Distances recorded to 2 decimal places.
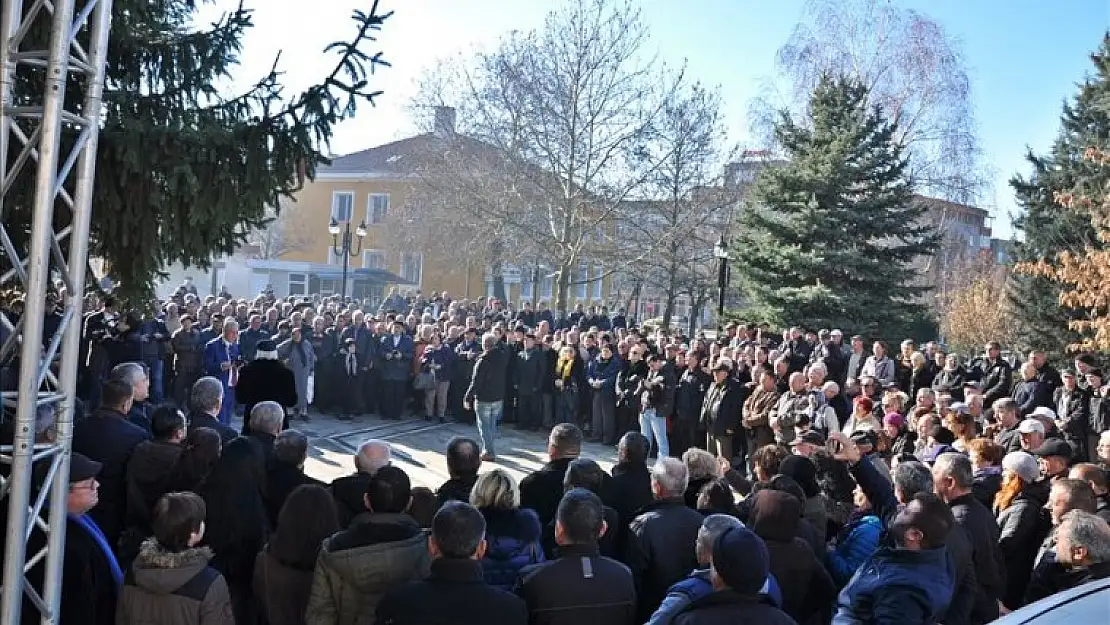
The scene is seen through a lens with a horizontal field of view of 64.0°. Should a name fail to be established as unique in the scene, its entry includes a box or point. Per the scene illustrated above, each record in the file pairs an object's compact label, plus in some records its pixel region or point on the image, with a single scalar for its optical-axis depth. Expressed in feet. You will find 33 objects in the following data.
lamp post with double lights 85.55
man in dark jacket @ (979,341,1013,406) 43.14
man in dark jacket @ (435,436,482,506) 17.69
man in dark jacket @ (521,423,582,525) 18.85
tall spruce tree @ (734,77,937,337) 72.13
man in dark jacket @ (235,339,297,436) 31.07
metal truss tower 12.76
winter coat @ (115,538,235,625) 11.91
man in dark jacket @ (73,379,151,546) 18.20
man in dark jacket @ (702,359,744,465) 38.47
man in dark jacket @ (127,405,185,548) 17.44
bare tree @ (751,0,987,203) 101.24
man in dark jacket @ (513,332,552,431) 48.16
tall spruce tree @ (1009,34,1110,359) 75.41
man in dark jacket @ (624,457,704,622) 15.30
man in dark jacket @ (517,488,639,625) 12.59
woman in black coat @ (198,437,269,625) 16.31
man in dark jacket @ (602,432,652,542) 18.52
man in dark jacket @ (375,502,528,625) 11.11
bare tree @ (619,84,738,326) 86.12
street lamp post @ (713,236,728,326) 67.72
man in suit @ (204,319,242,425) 41.52
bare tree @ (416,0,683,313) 82.64
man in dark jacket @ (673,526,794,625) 10.81
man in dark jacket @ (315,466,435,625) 12.78
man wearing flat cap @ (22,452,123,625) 13.15
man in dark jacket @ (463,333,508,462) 39.81
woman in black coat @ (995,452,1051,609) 17.35
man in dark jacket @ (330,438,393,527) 16.65
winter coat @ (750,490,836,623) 14.46
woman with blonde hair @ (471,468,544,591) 14.26
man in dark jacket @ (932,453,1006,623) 15.80
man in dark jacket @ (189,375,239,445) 22.22
